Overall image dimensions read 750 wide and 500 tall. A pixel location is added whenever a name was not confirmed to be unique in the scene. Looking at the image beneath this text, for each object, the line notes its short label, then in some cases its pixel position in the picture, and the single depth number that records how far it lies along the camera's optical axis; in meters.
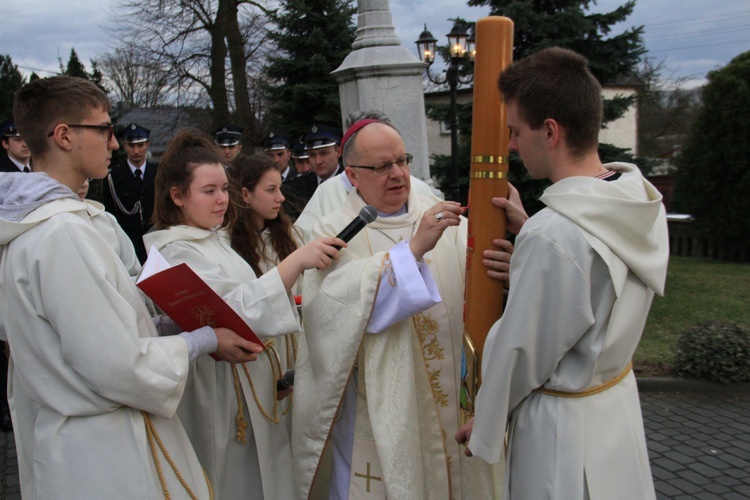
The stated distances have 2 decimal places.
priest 2.54
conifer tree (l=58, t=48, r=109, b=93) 17.20
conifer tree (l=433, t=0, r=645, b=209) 10.52
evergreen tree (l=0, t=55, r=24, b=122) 14.40
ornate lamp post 11.67
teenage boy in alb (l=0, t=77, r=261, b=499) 1.85
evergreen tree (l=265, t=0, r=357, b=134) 17.58
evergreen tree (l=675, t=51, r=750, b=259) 12.16
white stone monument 6.27
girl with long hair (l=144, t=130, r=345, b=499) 2.67
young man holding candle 1.83
